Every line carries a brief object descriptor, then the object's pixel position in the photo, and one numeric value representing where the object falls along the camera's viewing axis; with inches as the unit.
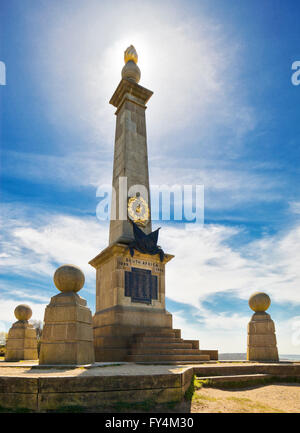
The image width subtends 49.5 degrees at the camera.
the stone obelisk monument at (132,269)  529.7
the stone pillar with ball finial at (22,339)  652.7
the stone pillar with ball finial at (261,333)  608.4
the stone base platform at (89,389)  211.6
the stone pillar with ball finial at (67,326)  368.5
